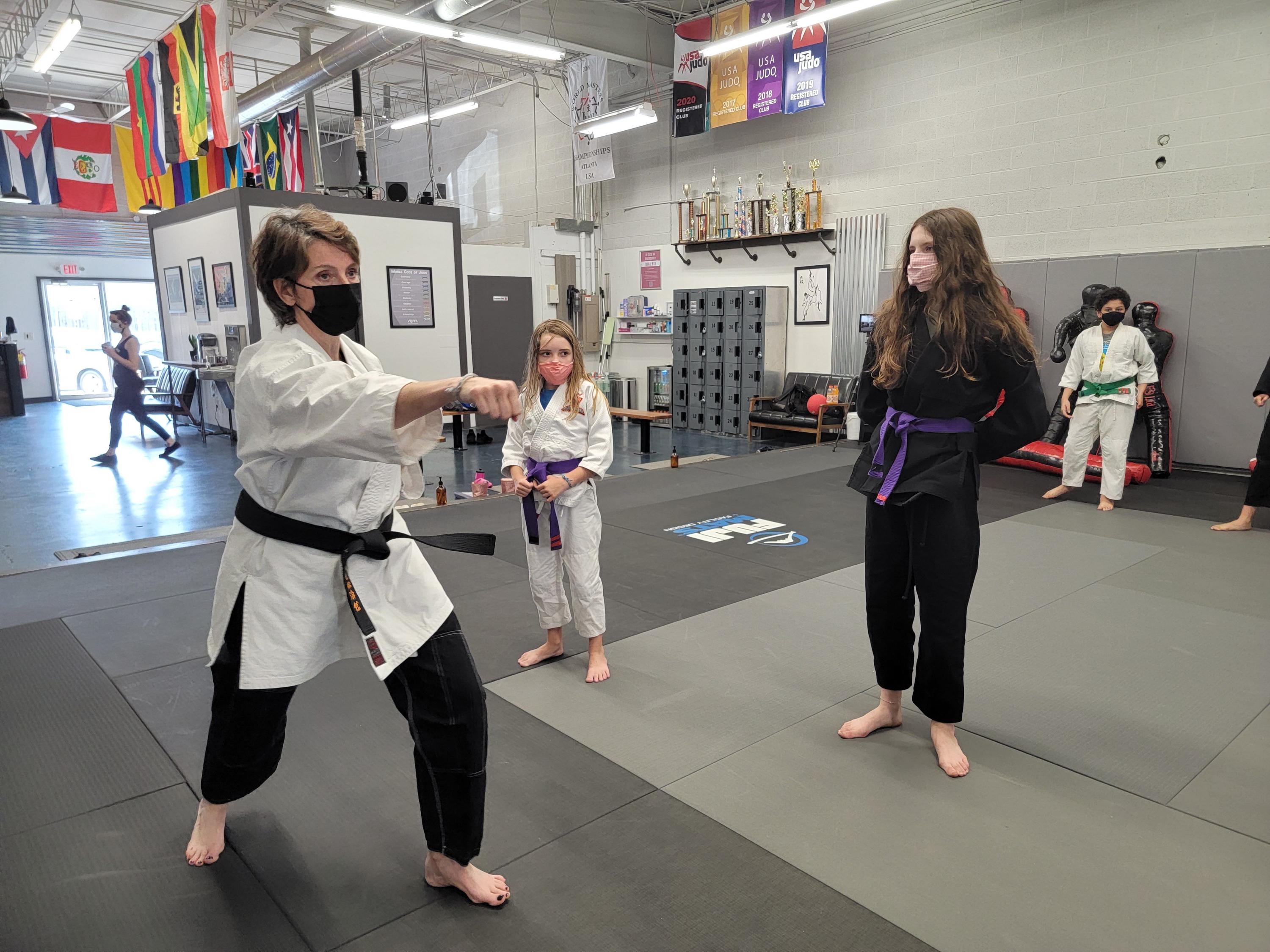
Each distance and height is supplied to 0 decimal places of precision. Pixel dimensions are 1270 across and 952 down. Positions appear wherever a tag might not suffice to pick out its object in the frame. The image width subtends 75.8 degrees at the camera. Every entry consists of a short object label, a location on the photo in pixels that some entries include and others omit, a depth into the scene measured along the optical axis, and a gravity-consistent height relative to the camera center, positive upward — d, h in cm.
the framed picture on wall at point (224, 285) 855 +44
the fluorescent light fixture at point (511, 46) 770 +273
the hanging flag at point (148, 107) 865 +236
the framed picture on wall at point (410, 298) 884 +27
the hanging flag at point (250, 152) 1044 +220
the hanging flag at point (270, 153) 1012 +211
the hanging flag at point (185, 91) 776 +229
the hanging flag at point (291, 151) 990 +210
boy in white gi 589 -51
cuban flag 1064 +215
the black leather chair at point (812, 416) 960 -116
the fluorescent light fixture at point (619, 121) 964 +237
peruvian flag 1098 +221
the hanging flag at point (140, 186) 1018 +177
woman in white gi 159 -52
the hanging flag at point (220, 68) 730 +230
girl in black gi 227 -32
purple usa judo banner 931 +271
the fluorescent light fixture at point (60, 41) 793 +288
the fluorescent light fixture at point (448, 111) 1130 +291
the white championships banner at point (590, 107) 1088 +283
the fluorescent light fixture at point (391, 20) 715 +272
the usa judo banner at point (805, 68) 898 +273
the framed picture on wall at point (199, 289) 912 +42
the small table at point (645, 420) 917 -113
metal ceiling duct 781 +288
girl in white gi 304 -53
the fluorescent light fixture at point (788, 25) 712 +267
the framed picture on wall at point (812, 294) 1025 +28
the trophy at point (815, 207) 986 +131
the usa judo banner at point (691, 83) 992 +287
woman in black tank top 855 -54
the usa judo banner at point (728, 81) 945 +278
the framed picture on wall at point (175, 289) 974 +45
